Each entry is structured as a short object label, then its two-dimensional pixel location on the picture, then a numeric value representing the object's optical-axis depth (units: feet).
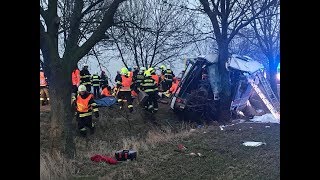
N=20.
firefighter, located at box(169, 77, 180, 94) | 38.85
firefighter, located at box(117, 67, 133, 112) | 31.43
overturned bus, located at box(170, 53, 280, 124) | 30.75
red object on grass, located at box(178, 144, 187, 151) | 20.49
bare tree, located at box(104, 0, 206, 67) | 44.58
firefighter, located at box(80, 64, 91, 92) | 34.31
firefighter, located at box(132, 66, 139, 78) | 35.57
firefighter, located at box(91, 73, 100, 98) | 37.52
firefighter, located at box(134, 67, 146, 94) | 33.61
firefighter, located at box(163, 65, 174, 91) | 40.62
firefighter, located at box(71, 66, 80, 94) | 33.25
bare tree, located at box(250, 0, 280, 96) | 41.98
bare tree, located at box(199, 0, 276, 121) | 30.65
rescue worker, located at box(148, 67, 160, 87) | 32.50
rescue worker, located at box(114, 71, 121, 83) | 34.42
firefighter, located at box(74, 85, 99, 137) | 23.95
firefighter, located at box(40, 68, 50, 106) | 32.37
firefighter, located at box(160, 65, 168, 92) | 40.65
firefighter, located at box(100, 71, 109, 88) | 39.23
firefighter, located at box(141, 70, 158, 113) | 30.86
